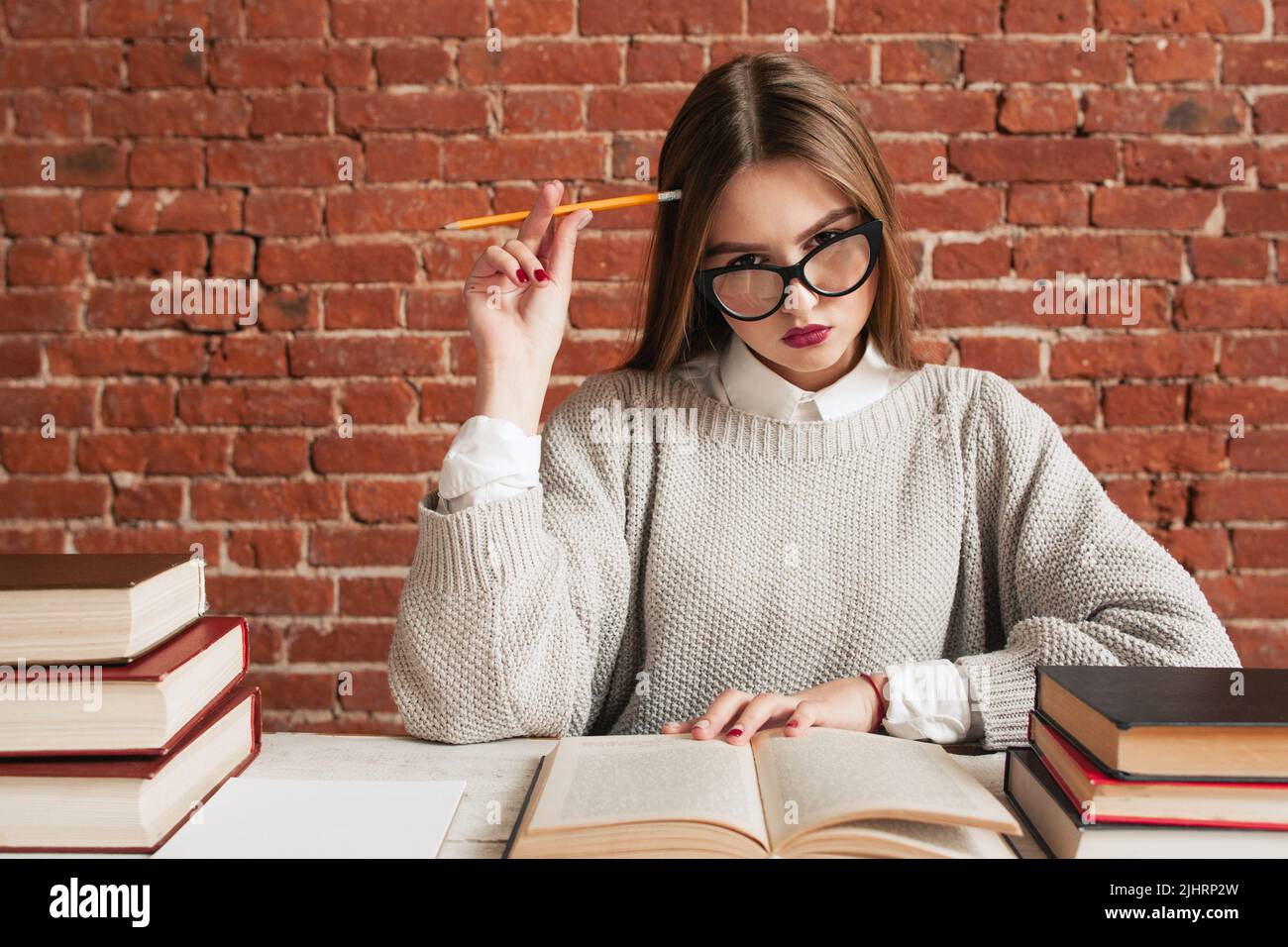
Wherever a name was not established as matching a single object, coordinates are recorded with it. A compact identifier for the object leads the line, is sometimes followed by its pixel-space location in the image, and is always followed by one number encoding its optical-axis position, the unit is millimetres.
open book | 622
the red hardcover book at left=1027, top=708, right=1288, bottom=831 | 633
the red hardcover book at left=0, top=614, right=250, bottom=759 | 670
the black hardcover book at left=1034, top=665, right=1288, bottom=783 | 629
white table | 740
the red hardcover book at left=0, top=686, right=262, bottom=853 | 665
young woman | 989
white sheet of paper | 657
